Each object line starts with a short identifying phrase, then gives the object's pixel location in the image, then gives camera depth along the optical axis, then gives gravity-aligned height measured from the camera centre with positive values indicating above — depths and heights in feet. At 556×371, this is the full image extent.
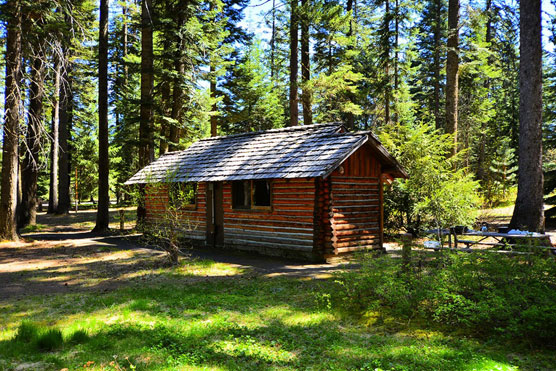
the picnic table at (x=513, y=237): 32.09 -4.62
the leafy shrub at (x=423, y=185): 45.65 +0.51
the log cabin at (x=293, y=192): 39.63 -0.34
